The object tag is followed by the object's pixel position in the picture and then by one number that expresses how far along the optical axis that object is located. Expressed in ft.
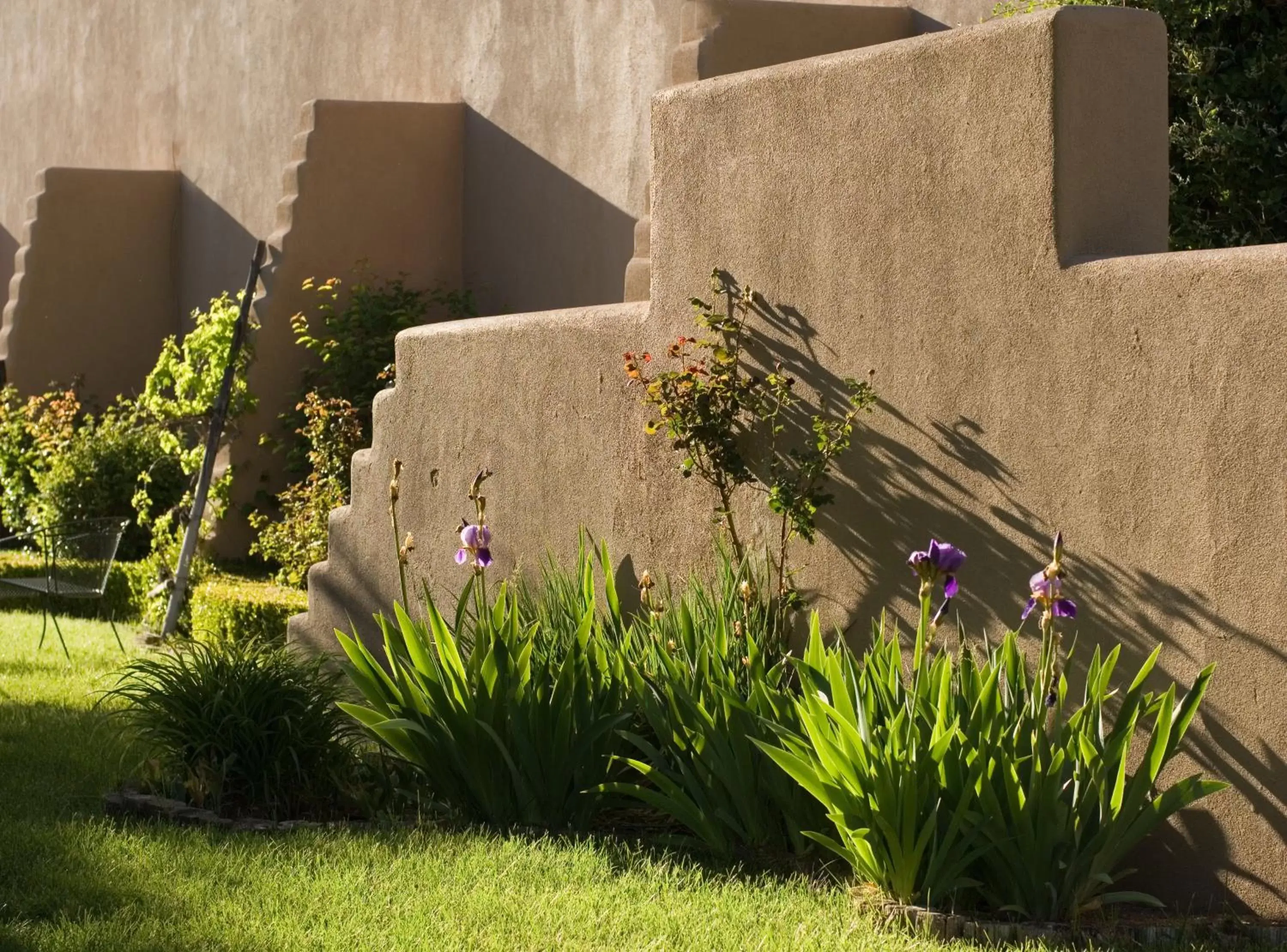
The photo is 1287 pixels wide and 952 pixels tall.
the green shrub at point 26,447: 45.14
